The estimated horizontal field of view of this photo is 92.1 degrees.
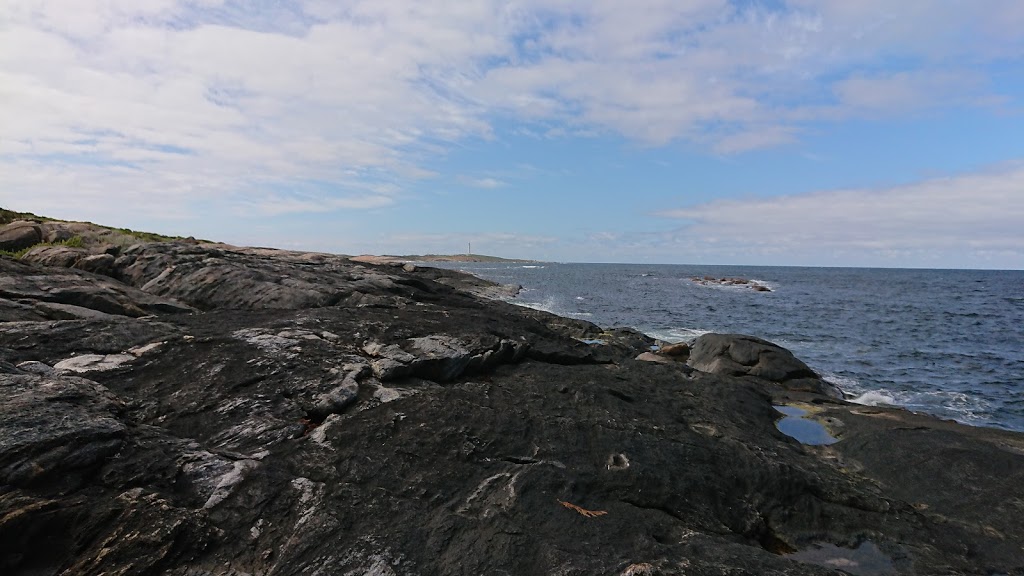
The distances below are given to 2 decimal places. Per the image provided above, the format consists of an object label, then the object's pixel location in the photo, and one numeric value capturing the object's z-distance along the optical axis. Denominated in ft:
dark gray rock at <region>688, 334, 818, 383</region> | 72.69
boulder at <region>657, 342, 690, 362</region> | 89.50
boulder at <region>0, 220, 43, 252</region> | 79.66
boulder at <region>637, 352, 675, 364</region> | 81.35
